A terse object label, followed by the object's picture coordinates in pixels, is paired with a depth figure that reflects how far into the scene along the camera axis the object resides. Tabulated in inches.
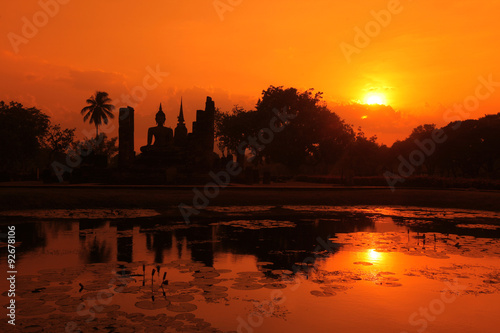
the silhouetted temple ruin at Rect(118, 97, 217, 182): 1332.4
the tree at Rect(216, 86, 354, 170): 2476.6
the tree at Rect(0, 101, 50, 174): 1973.3
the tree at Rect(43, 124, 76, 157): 2498.8
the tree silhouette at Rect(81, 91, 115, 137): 2728.8
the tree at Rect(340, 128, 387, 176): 2764.8
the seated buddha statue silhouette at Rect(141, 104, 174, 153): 1453.0
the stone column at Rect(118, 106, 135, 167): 1375.5
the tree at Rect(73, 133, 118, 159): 2657.5
